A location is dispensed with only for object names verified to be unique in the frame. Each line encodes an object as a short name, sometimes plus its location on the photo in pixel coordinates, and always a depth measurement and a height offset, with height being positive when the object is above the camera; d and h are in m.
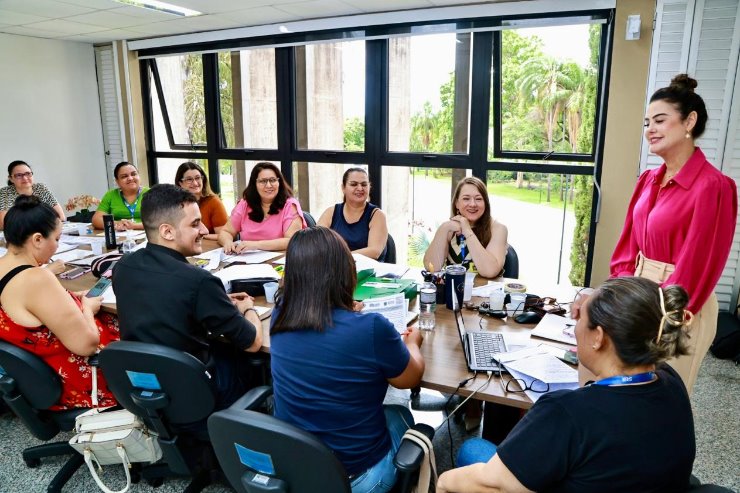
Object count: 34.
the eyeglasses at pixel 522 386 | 1.47 -0.71
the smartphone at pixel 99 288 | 2.34 -0.67
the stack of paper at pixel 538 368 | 1.48 -0.69
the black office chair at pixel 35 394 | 1.75 -0.92
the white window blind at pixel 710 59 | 3.04 +0.63
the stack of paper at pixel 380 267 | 2.47 -0.62
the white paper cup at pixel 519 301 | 2.09 -0.64
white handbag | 1.77 -1.05
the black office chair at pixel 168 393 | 1.51 -0.80
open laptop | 1.60 -0.68
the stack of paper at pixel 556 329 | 1.81 -0.68
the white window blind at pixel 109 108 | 5.71 +0.54
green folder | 2.09 -0.61
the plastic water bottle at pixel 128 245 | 3.15 -0.62
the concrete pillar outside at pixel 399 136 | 4.39 +0.17
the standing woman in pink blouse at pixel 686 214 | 1.71 -0.22
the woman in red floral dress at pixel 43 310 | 1.78 -0.59
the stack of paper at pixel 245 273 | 2.39 -0.62
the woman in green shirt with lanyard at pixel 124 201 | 3.92 -0.41
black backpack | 3.11 -1.20
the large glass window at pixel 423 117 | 3.84 +0.34
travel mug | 2.08 -0.57
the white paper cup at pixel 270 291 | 2.25 -0.64
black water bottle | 3.25 -0.55
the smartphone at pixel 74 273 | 2.70 -0.69
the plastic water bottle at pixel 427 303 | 2.00 -0.65
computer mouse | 1.97 -0.67
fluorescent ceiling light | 3.89 +1.22
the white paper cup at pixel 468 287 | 2.20 -0.61
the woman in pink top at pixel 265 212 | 3.41 -0.43
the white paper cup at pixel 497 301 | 2.05 -0.63
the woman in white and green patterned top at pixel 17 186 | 4.04 -0.29
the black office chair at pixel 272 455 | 1.08 -0.70
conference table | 1.47 -0.71
